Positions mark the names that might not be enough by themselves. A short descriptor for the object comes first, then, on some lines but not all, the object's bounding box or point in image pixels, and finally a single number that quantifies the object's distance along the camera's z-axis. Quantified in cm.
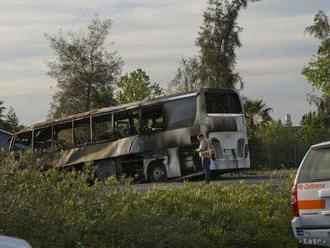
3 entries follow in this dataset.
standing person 2124
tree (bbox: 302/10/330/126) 5009
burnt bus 2350
